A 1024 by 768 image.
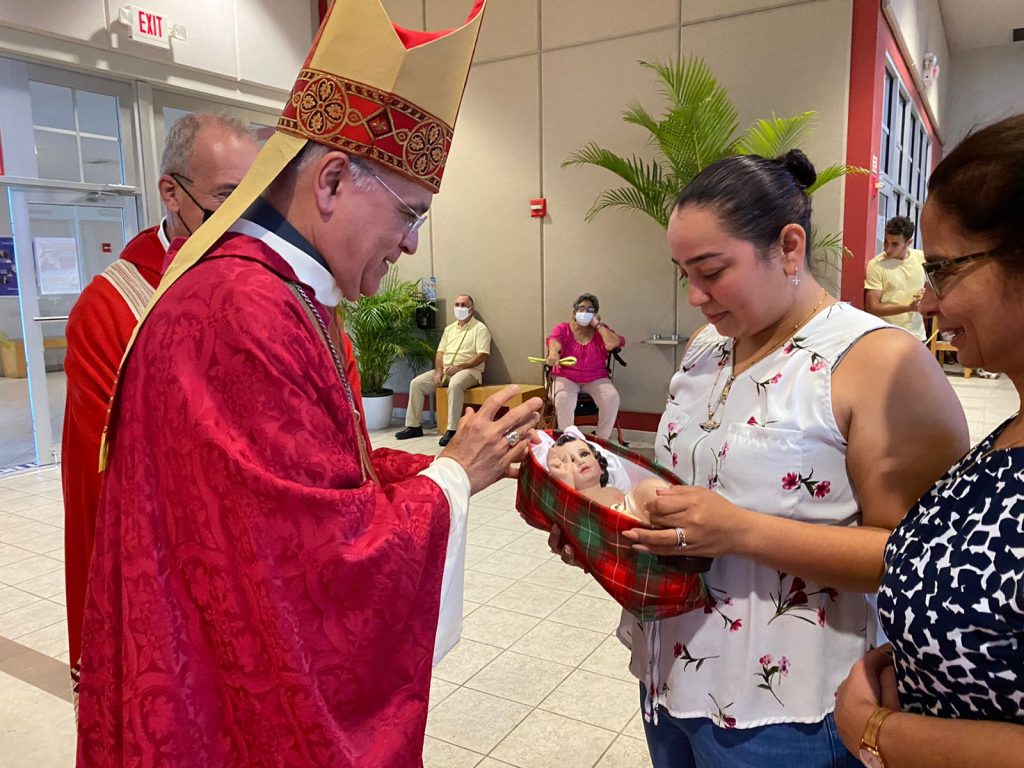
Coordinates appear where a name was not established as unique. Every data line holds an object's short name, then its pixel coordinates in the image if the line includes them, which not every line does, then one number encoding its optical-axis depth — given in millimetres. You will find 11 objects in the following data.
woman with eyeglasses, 725
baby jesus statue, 1328
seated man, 6664
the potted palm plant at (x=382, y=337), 6945
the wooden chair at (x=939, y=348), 8902
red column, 5242
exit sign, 5688
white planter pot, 7051
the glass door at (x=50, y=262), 5562
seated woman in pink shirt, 5863
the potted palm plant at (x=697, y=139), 4945
